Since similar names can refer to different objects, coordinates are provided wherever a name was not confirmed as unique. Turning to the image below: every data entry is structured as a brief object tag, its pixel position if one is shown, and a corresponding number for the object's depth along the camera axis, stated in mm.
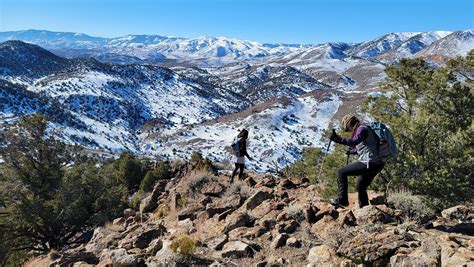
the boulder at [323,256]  6757
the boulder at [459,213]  8934
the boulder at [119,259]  7617
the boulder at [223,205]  10672
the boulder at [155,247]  8491
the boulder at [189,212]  11305
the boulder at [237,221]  9398
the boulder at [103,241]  9810
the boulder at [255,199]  10703
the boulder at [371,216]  8094
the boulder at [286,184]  12915
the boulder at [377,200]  9602
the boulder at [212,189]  13502
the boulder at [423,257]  5965
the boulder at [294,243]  7841
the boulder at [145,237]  9117
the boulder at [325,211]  8656
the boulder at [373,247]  6516
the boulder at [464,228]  7660
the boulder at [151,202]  14630
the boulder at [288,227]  8695
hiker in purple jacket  7992
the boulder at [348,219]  8125
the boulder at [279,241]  7977
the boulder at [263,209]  9968
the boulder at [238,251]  7875
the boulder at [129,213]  14548
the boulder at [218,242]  8414
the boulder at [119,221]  13526
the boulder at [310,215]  8836
